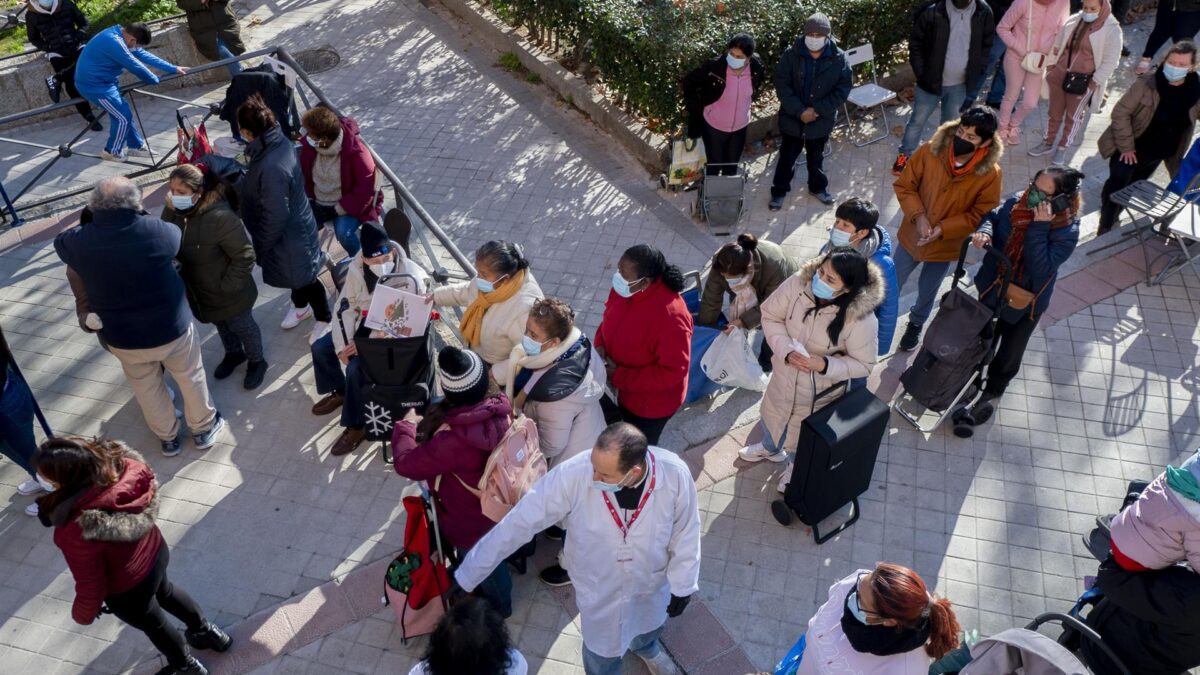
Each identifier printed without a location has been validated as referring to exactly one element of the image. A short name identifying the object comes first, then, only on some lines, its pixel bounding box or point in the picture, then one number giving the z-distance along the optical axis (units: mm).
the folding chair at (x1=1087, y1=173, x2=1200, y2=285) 7531
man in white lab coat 3855
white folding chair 9406
